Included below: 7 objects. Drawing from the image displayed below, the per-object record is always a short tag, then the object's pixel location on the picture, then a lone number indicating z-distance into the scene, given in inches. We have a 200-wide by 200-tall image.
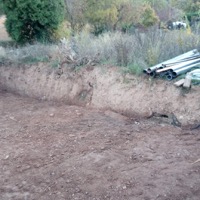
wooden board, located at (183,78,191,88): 247.4
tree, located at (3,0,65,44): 363.8
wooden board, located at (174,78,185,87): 251.3
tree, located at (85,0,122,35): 428.8
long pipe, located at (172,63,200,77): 257.5
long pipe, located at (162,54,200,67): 266.1
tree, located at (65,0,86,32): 427.2
